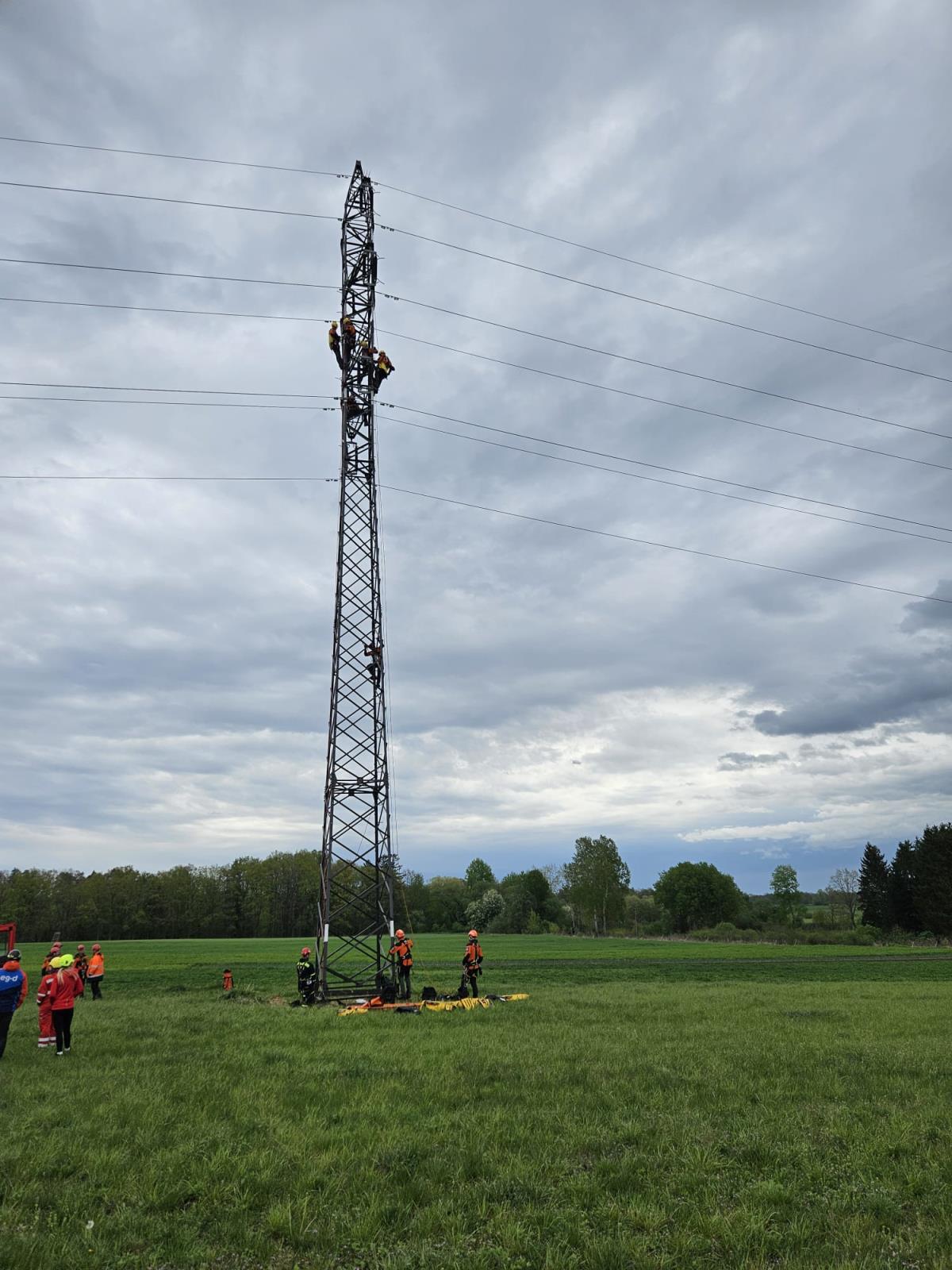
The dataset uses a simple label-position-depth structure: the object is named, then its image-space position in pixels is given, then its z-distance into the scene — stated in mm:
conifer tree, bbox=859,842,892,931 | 103625
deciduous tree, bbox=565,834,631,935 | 124250
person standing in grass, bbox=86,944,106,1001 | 27766
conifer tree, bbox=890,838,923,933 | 100062
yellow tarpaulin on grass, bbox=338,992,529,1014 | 21156
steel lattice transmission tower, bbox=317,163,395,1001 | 25516
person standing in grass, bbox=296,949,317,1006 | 24188
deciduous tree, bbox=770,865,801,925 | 140625
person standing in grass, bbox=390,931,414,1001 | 24672
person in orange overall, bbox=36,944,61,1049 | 15578
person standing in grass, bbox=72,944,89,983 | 28172
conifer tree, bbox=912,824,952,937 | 90562
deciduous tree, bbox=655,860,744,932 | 133750
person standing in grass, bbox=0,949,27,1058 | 14109
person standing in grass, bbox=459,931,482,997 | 23812
